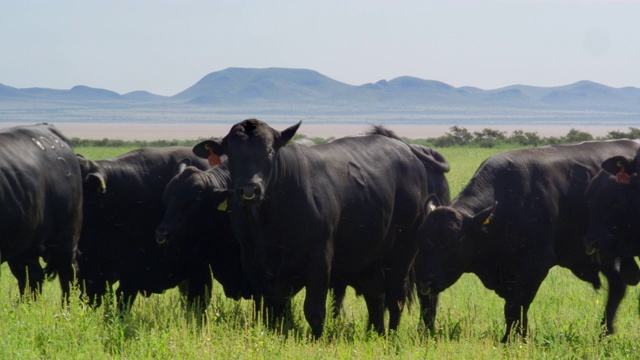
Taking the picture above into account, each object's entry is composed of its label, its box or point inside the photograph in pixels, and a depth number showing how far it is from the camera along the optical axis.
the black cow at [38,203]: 17.95
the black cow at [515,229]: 17.83
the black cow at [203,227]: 19.05
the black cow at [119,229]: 20.98
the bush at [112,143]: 107.62
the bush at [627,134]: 94.36
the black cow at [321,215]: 16.67
